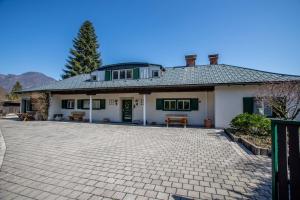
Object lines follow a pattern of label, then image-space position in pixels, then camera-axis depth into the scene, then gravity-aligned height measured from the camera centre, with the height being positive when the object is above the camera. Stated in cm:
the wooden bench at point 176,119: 1247 -115
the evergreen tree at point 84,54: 3350 +1073
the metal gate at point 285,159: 221 -78
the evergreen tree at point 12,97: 3154 +136
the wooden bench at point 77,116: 1666 -121
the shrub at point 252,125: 805 -102
